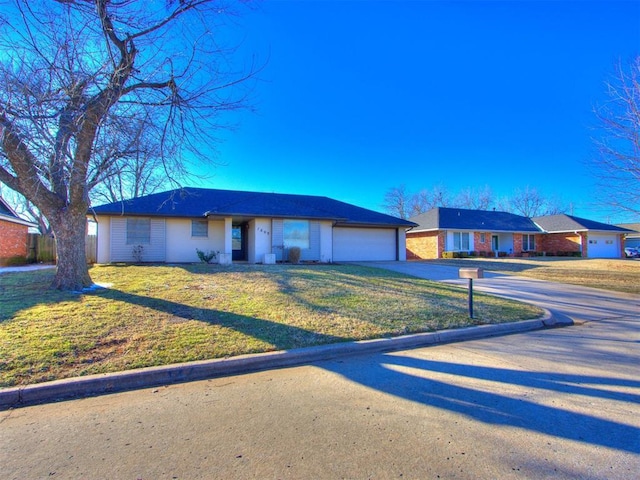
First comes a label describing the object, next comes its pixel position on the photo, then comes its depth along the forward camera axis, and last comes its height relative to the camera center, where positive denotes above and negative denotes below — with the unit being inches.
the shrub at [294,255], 652.7 -15.8
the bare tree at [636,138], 408.5 +129.9
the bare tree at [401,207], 1903.3 +214.1
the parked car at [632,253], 1357.9 -30.0
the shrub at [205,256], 635.5 -17.0
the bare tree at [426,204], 1916.8 +231.8
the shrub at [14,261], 685.9 -27.0
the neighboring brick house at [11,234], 693.3 +28.4
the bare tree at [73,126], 230.2 +88.5
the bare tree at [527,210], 2064.5 +211.6
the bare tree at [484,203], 1998.0 +245.3
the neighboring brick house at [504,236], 1114.7 +35.5
